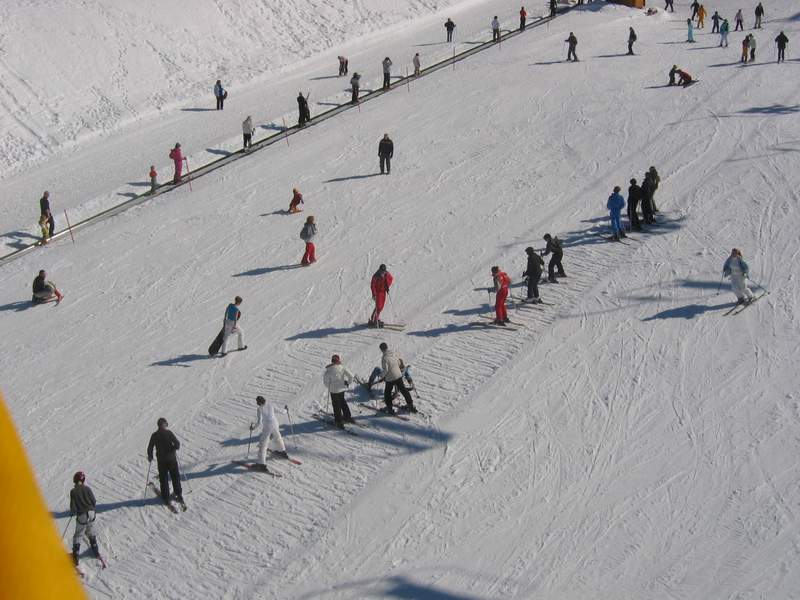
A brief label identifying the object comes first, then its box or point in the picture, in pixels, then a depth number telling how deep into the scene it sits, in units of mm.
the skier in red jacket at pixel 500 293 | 16516
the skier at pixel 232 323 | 16703
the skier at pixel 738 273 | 16531
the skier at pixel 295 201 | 23234
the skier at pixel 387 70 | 32844
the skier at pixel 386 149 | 24625
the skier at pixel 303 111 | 30078
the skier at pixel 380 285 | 16844
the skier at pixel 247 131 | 28594
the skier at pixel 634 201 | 20000
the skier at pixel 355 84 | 31734
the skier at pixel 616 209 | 19766
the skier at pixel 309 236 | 20156
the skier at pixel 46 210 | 24469
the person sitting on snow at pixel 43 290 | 20422
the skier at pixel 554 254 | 18250
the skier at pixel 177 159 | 26750
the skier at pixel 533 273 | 17344
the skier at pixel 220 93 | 33688
